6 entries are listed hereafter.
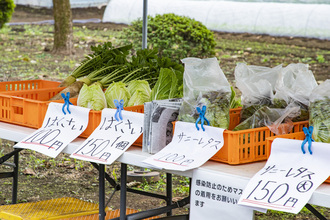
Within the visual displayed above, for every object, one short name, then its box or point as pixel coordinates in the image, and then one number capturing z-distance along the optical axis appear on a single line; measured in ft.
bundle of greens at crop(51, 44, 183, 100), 10.16
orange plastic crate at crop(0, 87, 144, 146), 8.14
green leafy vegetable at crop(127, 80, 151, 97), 9.09
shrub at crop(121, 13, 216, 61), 30.73
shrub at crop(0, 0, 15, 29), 41.60
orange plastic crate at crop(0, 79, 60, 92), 11.06
